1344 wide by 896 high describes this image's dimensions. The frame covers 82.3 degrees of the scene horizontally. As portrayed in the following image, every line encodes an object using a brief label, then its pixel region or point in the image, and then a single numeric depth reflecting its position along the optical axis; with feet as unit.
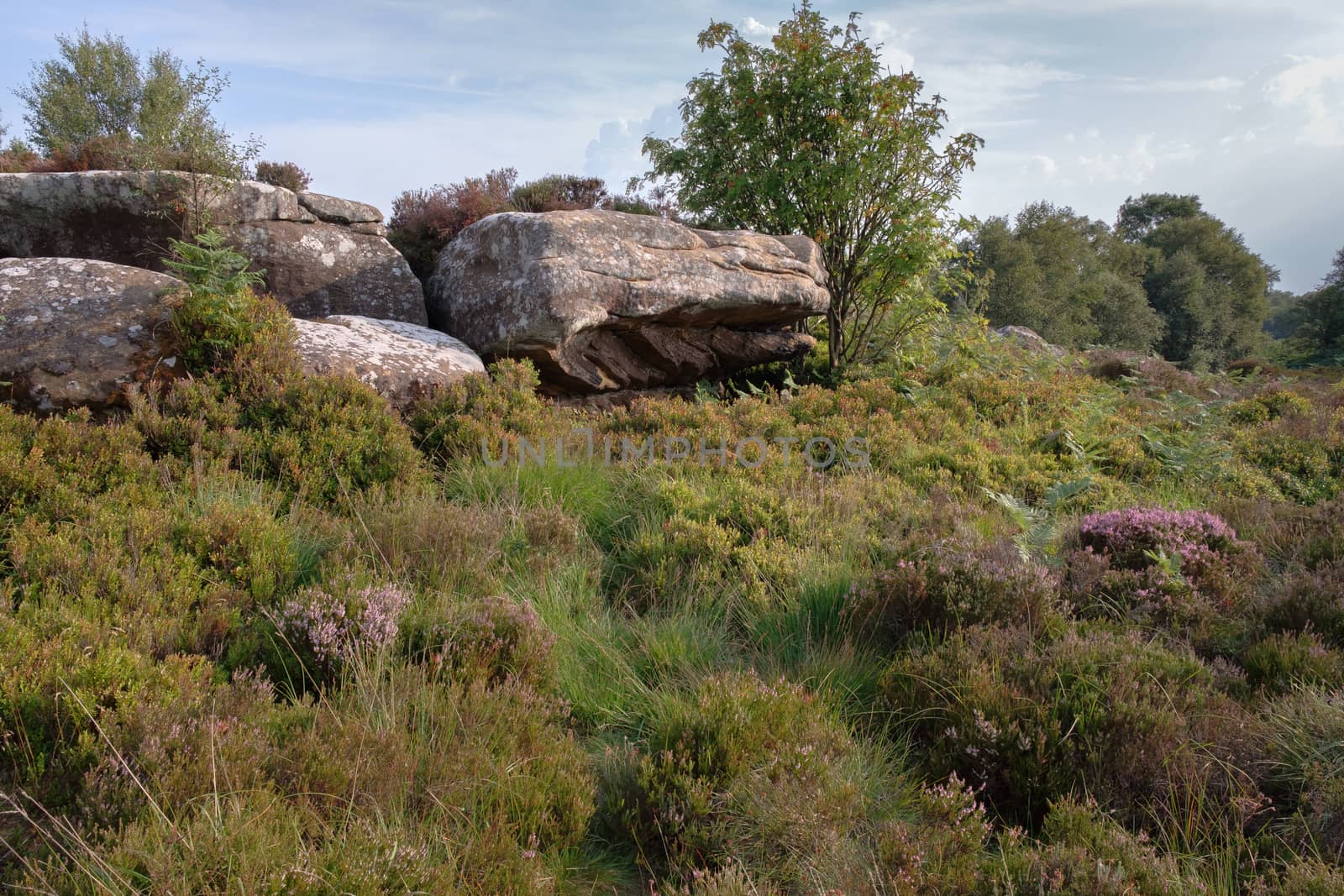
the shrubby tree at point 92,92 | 63.77
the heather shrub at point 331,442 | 16.46
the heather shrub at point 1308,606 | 12.78
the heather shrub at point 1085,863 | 7.64
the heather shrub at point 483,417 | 18.99
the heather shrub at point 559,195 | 30.91
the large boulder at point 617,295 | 23.90
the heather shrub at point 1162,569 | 13.52
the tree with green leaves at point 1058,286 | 85.51
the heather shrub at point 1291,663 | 11.43
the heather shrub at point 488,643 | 10.83
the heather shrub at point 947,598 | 12.98
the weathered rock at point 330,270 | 24.39
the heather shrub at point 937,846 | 7.91
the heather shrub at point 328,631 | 10.73
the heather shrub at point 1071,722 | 9.57
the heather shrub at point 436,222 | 29.17
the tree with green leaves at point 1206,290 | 109.29
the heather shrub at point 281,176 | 28.63
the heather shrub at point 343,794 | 7.15
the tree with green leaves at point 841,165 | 30.42
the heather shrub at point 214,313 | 18.12
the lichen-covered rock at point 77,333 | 16.96
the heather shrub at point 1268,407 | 30.45
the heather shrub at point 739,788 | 8.39
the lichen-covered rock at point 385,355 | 20.16
